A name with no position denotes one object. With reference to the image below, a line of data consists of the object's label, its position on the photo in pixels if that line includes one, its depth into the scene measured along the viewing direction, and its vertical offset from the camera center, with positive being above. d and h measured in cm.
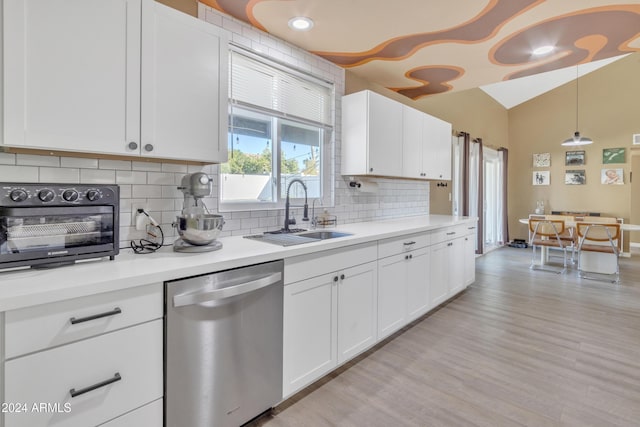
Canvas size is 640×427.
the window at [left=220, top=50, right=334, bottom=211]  239 +63
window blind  238 +99
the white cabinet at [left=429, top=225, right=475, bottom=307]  324 -55
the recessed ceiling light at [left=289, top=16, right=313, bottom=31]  234 +139
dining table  472 -20
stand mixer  168 -6
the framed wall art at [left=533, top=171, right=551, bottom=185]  734 +83
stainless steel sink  252 -18
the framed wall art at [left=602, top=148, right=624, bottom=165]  645 +118
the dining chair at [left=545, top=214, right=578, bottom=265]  514 -33
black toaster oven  122 -6
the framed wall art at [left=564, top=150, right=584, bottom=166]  688 +119
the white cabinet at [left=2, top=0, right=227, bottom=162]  127 +59
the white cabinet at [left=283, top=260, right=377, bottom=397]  186 -71
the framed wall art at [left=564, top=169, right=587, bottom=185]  685 +78
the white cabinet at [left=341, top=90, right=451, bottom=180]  308 +77
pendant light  537 +121
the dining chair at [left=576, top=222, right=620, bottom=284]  461 -52
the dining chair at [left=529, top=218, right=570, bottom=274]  516 -34
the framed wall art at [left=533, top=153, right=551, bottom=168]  732 +122
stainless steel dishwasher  136 -64
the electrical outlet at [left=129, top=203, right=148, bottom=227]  182 -1
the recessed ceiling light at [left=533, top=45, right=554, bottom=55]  288 +148
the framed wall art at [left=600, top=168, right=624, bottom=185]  645 +77
